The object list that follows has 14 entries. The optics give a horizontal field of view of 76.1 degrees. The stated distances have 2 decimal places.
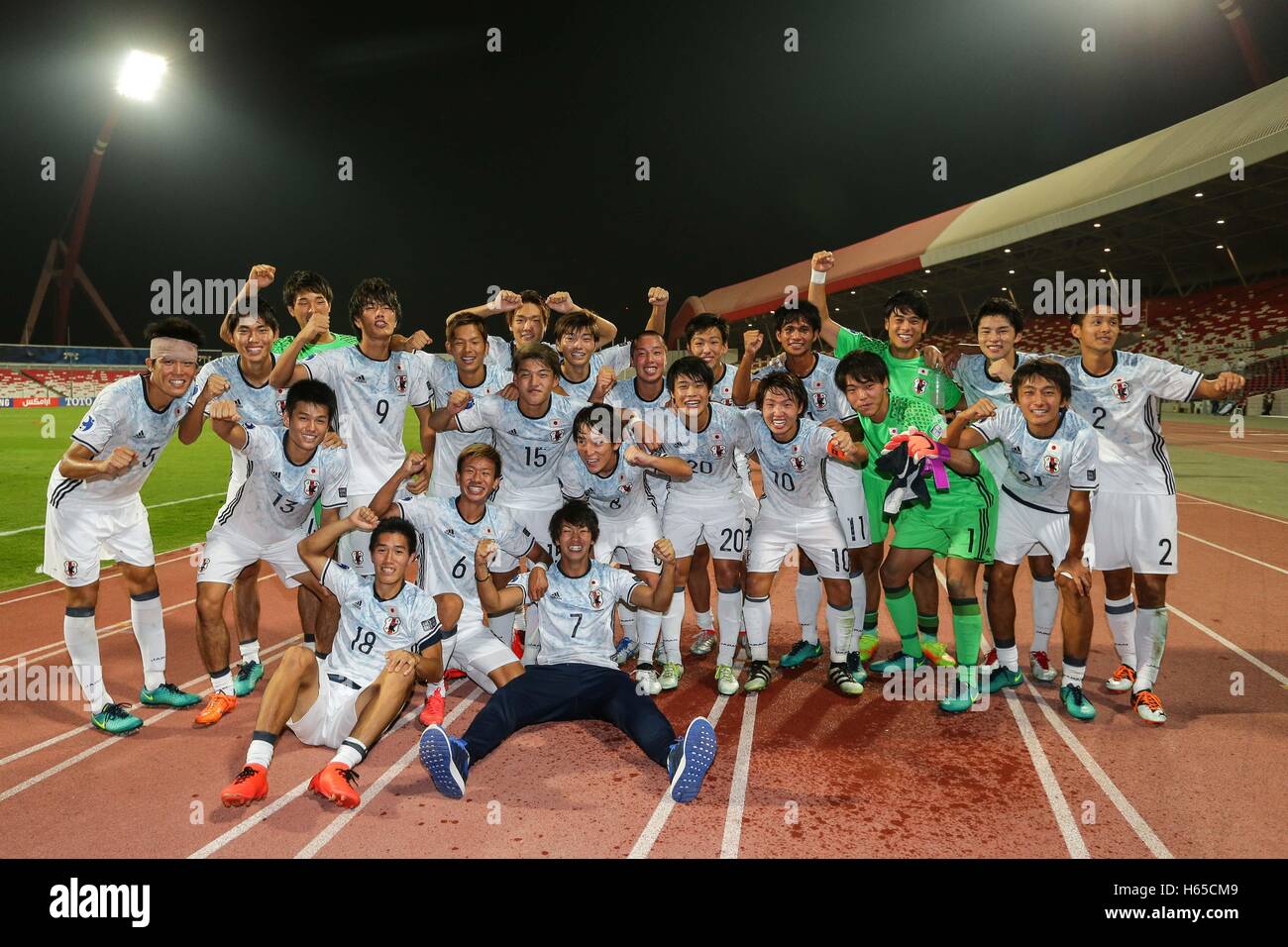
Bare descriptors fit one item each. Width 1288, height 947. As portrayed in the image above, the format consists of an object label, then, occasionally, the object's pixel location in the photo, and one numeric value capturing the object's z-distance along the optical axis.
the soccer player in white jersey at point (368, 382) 5.34
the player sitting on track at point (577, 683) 3.67
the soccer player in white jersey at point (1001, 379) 5.02
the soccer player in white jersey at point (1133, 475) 4.72
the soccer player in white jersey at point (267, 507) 4.75
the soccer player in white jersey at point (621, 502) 5.07
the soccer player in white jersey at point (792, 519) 5.03
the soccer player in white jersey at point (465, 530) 4.84
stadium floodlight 27.23
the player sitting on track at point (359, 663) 3.88
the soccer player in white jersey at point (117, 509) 4.57
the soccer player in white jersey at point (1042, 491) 4.55
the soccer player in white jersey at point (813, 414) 5.37
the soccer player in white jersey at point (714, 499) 5.24
